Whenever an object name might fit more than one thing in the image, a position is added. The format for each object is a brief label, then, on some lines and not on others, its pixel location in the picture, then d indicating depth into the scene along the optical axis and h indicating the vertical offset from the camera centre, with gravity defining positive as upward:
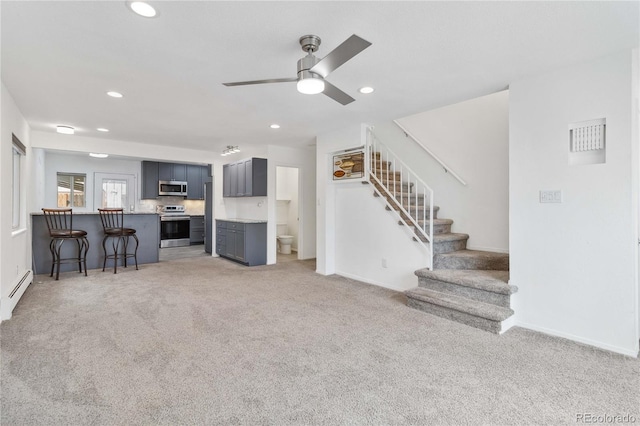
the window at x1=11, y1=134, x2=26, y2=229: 4.23 +0.44
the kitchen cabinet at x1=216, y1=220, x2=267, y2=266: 5.90 -0.57
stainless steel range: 8.39 -0.38
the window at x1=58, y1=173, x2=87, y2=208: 7.53 +0.57
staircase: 2.98 -0.68
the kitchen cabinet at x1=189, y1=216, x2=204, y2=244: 8.79 -0.46
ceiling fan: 1.79 +0.94
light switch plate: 2.77 +0.15
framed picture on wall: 4.67 +0.73
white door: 7.92 +0.58
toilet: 7.44 -0.72
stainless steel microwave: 8.42 +0.68
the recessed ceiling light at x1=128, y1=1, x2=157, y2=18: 1.86 +1.24
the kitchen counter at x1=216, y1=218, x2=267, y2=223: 6.11 -0.16
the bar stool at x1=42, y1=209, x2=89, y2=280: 4.67 -0.34
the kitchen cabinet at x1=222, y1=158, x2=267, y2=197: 6.06 +0.70
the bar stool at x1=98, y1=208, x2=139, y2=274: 5.29 -0.34
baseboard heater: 3.00 -0.89
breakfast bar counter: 5.06 -0.47
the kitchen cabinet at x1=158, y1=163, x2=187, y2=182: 8.45 +1.13
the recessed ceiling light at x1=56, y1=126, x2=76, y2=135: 4.79 +1.30
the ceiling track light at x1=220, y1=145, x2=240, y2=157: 6.19 +1.26
